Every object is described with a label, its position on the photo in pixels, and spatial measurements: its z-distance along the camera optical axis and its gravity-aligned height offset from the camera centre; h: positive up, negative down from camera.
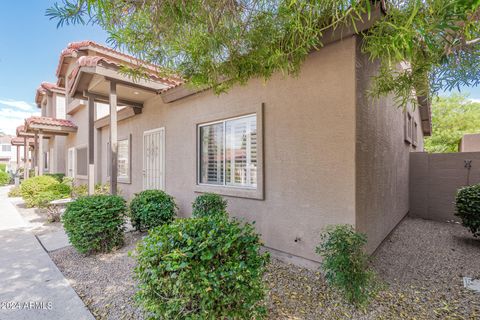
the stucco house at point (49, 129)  12.02 +1.80
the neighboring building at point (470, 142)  13.49 +1.00
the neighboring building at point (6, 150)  41.76 +2.33
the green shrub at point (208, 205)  4.66 -0.88
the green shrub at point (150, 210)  5.33 -1.10
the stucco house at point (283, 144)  3.61 +0.34
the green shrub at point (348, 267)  2.73 -1.23
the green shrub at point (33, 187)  9.89 -1.03
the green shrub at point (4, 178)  18.96 -1.27
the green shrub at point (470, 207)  4.92 -1.01
